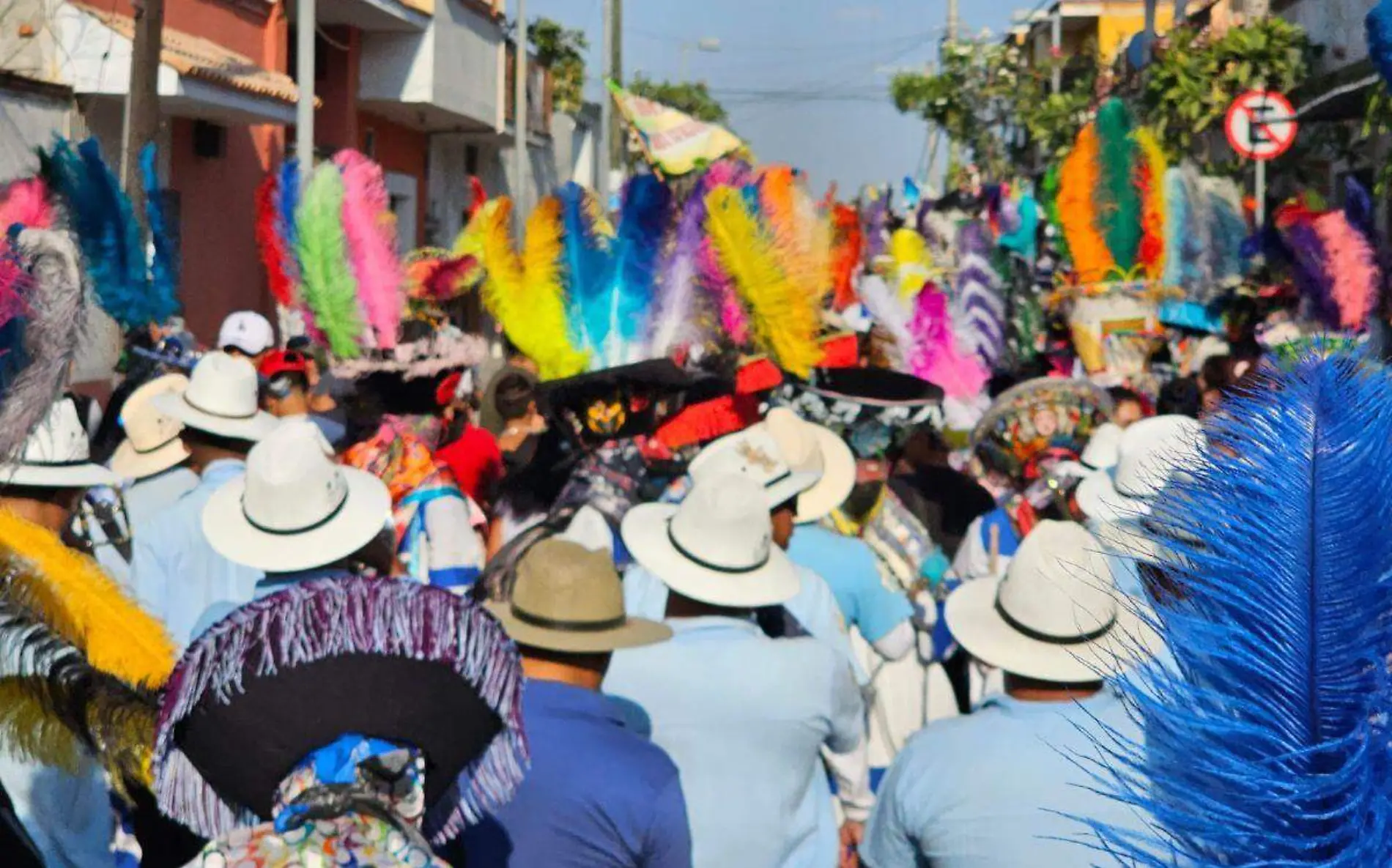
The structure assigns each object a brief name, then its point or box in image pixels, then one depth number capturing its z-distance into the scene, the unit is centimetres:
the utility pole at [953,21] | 6138
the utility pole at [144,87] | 1048
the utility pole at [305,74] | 1520
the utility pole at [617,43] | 3128
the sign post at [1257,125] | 1700
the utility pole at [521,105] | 2748
